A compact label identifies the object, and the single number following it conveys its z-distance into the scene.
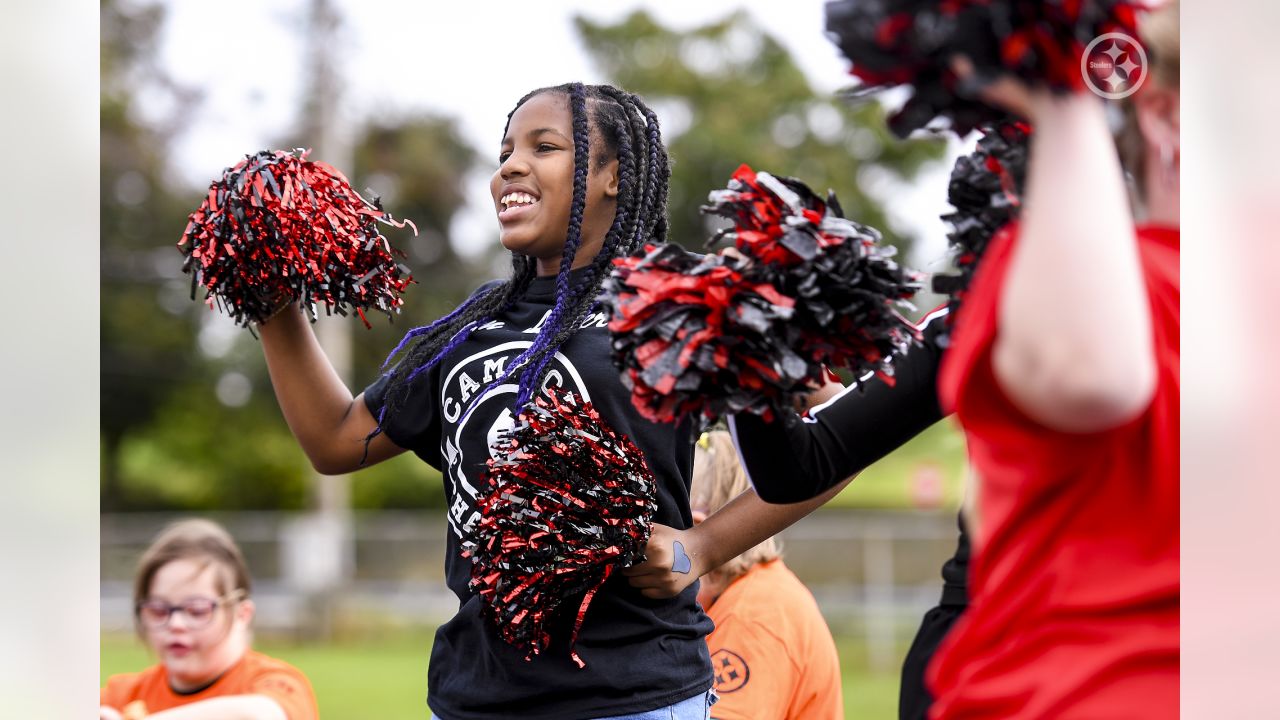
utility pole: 16.48
